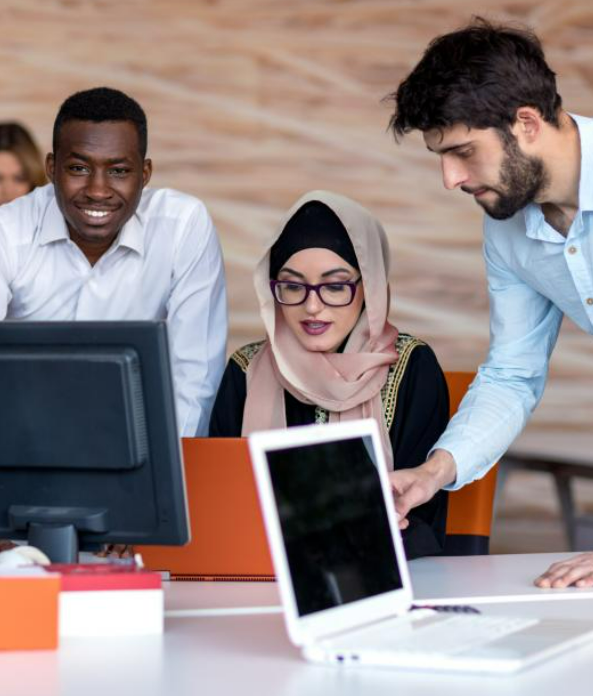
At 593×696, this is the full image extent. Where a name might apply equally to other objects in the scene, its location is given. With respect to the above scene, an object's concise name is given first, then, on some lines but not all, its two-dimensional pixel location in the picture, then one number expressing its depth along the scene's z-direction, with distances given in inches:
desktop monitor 69.1
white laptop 58.9
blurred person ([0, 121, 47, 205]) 172.1
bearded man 86.5
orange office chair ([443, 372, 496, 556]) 100.4
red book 65.7
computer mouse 67.2
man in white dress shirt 113.3
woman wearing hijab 107.7
